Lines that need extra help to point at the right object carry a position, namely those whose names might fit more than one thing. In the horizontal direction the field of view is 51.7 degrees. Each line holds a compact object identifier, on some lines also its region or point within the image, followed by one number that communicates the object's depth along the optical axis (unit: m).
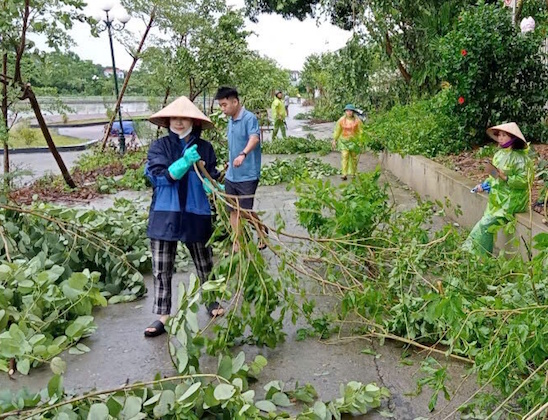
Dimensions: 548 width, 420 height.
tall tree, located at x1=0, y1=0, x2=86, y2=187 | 8.78
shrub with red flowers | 8.36
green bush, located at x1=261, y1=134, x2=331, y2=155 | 15.69
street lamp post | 15.77
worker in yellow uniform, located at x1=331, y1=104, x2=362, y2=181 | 9.99
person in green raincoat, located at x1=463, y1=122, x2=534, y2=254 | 4.83
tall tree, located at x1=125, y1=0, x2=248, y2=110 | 16.30
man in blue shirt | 5.65
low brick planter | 5.12
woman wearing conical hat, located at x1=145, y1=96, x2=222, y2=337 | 3.96
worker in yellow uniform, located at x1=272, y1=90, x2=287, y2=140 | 17.30
